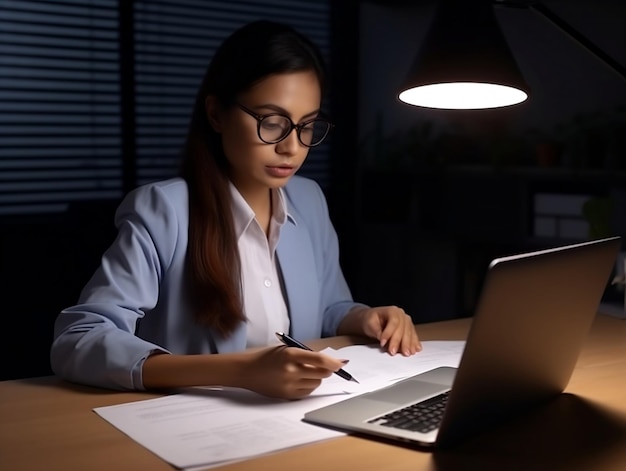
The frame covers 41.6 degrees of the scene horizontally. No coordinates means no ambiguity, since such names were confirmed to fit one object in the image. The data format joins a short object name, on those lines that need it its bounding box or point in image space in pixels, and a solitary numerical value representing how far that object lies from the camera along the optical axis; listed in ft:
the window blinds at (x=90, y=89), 9.91
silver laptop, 2.82
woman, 4.40
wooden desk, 2.86
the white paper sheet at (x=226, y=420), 2.95
